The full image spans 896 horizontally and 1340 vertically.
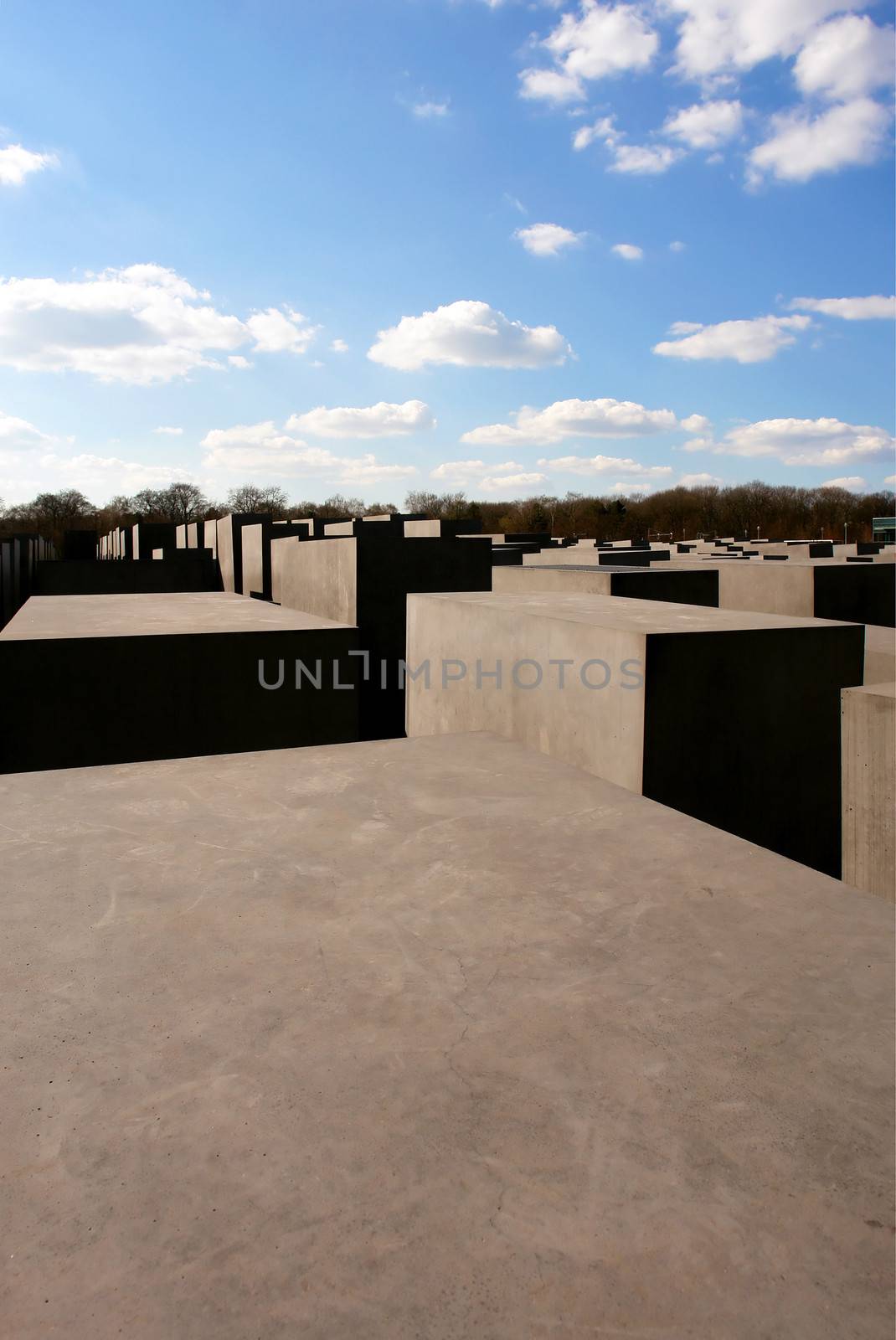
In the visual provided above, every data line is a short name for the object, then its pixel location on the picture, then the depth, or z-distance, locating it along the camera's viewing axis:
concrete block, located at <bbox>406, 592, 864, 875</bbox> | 4.91
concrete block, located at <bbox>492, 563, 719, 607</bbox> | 9.03
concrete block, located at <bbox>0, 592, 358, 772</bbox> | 6.44
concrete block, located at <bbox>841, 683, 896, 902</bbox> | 4.26
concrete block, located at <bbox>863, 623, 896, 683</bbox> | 6.68
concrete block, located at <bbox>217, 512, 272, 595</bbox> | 20.76
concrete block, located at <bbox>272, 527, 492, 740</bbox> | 11.31
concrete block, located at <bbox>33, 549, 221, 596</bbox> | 19.44
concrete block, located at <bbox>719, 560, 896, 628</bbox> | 10.32
